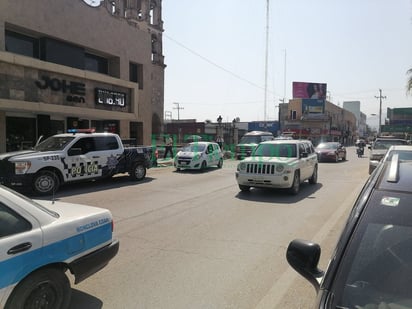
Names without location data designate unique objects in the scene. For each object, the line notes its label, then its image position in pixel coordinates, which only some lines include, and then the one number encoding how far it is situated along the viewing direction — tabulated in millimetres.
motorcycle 32656
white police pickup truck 9797
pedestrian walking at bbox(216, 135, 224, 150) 28759
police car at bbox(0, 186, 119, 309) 2805
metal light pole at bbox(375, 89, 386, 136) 78862
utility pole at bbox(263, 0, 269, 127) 36031
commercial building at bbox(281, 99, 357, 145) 76375
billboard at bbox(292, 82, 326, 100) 82250
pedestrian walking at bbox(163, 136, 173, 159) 23562
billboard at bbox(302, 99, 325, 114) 77000
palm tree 19216
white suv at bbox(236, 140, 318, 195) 10383
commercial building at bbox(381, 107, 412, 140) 74062
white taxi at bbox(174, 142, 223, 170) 17656
